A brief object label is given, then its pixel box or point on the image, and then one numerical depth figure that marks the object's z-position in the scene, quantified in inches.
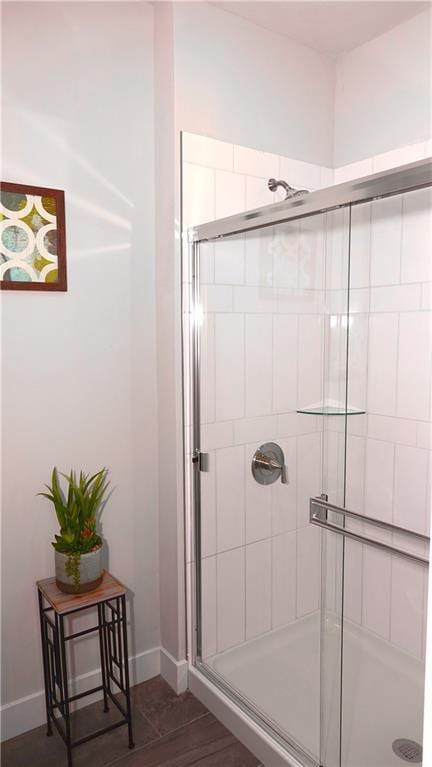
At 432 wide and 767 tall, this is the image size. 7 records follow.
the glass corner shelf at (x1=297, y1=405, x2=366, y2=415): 61.0
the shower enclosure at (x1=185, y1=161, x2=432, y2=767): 59.1
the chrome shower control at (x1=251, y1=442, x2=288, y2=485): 71.6
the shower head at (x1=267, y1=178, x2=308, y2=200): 79.3
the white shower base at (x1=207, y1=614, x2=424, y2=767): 62.8
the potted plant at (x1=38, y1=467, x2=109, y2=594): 68.7
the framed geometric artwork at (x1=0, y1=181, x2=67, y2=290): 67.5
